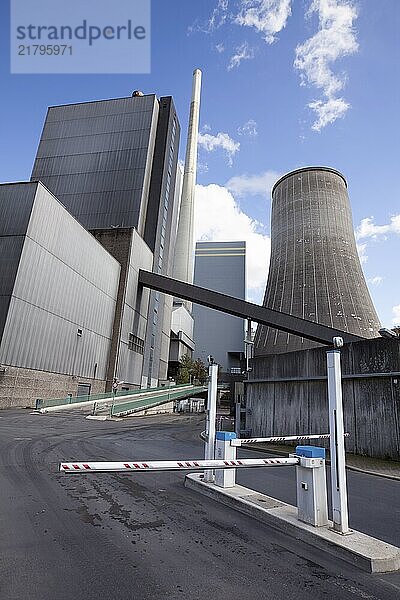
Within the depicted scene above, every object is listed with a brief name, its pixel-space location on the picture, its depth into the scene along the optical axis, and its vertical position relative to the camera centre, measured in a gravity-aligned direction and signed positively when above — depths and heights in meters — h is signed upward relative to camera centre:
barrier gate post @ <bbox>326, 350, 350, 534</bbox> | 4.00 -0.28
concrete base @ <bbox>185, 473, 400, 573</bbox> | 3.41 -1.17
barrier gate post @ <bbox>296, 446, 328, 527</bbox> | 4.15 -0.75
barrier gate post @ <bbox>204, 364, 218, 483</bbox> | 6.29 -0.07
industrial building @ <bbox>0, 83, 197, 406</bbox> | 24.30 +11.97
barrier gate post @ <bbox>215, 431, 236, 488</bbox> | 5.88 -0.65
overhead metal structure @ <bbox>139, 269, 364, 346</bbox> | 26.98 +8.55
